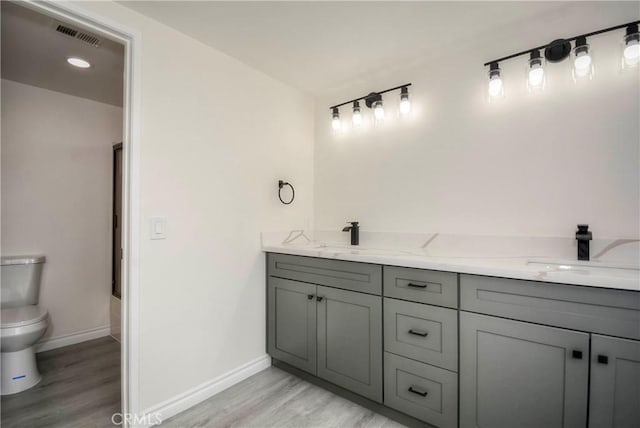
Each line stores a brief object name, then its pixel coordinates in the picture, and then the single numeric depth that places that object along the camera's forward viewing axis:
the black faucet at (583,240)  1.48
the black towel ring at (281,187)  2.40
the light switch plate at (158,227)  1.68
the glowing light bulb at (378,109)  2.24
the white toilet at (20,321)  1.95
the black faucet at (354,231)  2.35
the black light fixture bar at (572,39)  1.45
